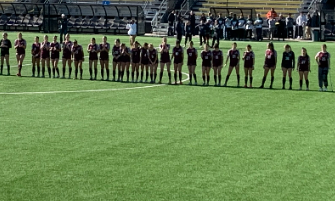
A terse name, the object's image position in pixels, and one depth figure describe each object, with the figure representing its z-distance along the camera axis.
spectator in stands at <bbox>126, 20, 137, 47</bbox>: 55.69
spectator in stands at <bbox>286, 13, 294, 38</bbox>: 60.78
